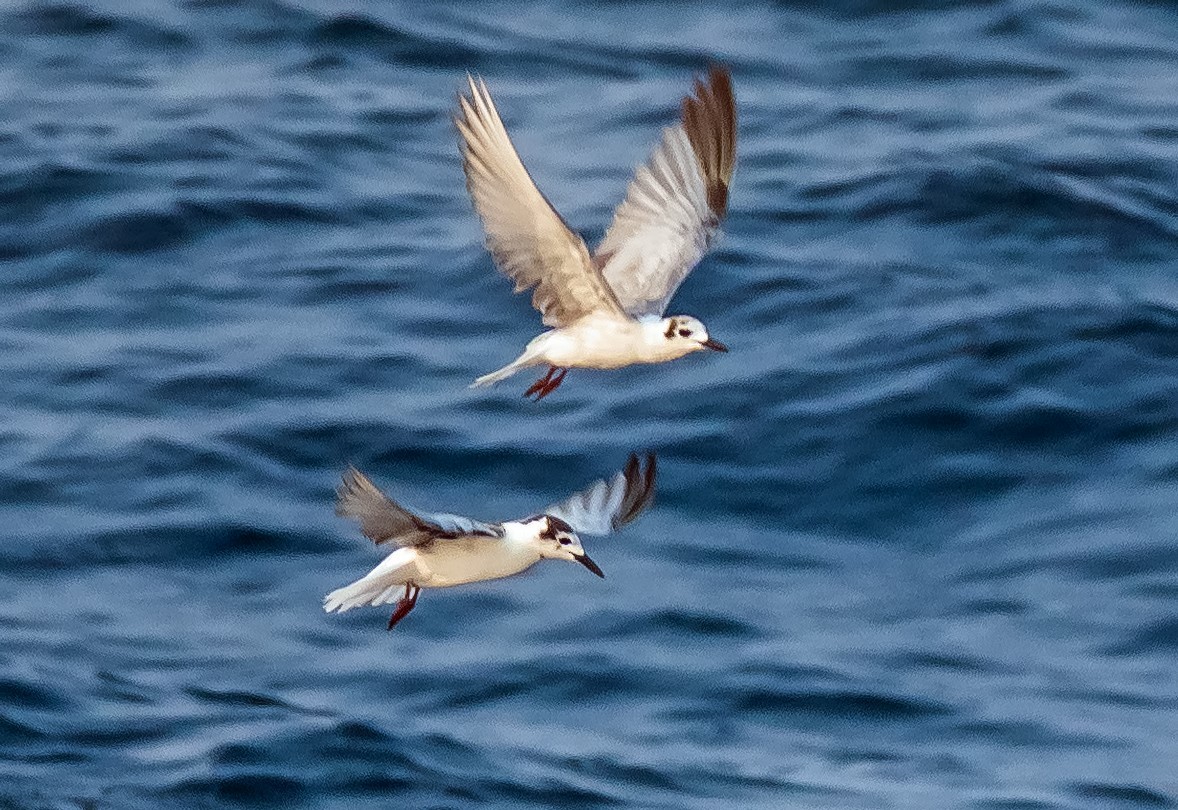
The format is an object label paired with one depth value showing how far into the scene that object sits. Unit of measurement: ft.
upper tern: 61.36
